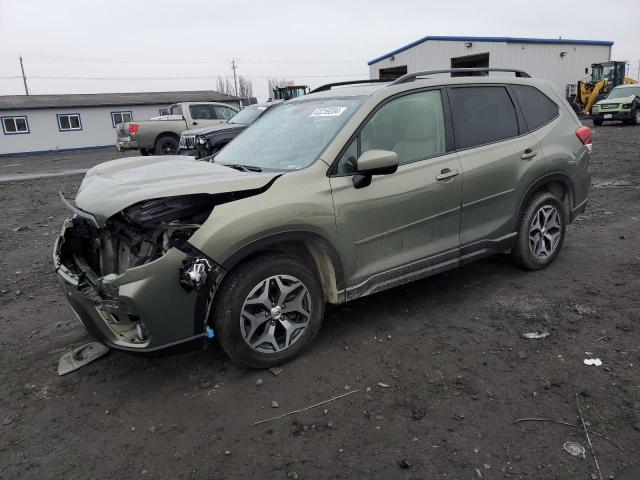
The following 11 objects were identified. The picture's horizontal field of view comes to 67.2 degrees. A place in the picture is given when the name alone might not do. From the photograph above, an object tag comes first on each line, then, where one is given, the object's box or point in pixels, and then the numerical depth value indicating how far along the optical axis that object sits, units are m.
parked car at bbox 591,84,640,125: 20.62
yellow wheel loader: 25.30
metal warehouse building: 28.80
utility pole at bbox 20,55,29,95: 63.44
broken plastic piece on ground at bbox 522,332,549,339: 3.56
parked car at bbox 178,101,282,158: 10.80
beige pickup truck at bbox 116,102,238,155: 15.98
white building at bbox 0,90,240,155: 30.91
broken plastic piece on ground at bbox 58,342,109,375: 3.45
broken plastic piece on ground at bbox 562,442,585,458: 2.38
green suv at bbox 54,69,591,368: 2.87
